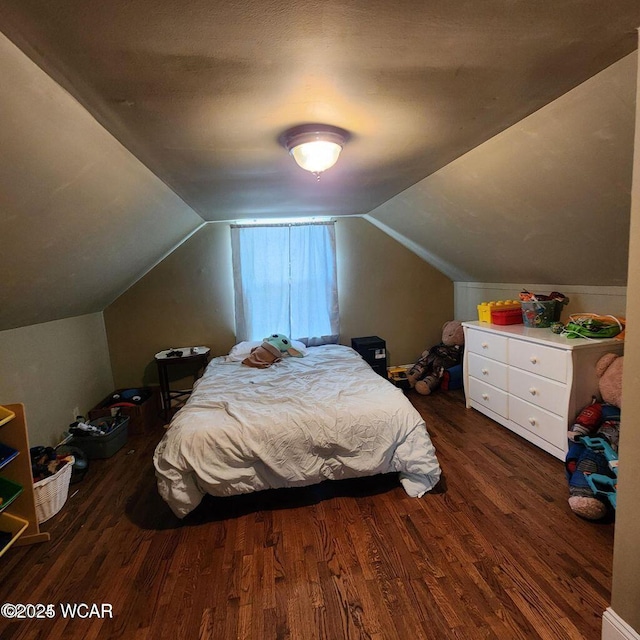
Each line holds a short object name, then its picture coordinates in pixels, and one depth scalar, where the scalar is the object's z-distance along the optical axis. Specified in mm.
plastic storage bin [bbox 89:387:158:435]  3335
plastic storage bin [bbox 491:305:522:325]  3176
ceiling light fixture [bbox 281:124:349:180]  1719
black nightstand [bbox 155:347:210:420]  3673
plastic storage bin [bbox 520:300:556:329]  2908
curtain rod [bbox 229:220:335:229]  4027
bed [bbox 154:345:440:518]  1984
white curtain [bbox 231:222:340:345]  4078
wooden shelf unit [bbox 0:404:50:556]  1862
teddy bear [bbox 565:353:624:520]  1892
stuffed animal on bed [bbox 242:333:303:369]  3420
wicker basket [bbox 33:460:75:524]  2068
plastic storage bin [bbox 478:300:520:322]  3231
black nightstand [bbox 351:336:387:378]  4152
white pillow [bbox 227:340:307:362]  3639
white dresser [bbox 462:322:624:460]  2383
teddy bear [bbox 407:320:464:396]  4008
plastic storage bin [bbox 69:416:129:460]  2898
